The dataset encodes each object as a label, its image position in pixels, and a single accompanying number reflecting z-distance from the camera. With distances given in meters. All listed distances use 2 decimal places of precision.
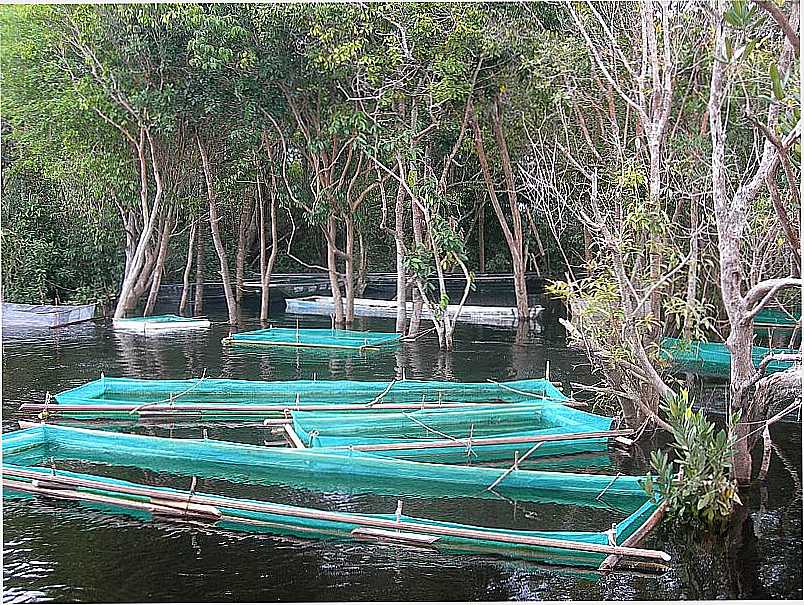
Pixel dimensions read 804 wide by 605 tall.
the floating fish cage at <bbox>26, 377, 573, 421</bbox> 7.57
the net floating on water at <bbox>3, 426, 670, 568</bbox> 4.59
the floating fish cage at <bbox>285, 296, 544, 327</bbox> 13.74
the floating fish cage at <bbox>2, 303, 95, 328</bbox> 13.14
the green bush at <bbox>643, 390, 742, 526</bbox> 4.94
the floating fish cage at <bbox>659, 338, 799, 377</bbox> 9.43
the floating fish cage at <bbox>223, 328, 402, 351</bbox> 11.10
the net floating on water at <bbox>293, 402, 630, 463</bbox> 6.43
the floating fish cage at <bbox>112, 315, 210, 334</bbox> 12.63
